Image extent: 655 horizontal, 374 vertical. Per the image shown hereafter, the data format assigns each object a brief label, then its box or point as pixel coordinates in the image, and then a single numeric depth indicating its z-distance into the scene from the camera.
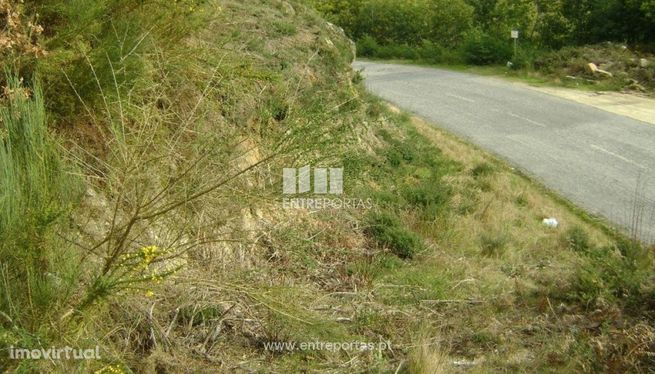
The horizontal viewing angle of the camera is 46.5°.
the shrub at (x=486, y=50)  28.12
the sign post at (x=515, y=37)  26.92
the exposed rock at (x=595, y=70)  23.10
